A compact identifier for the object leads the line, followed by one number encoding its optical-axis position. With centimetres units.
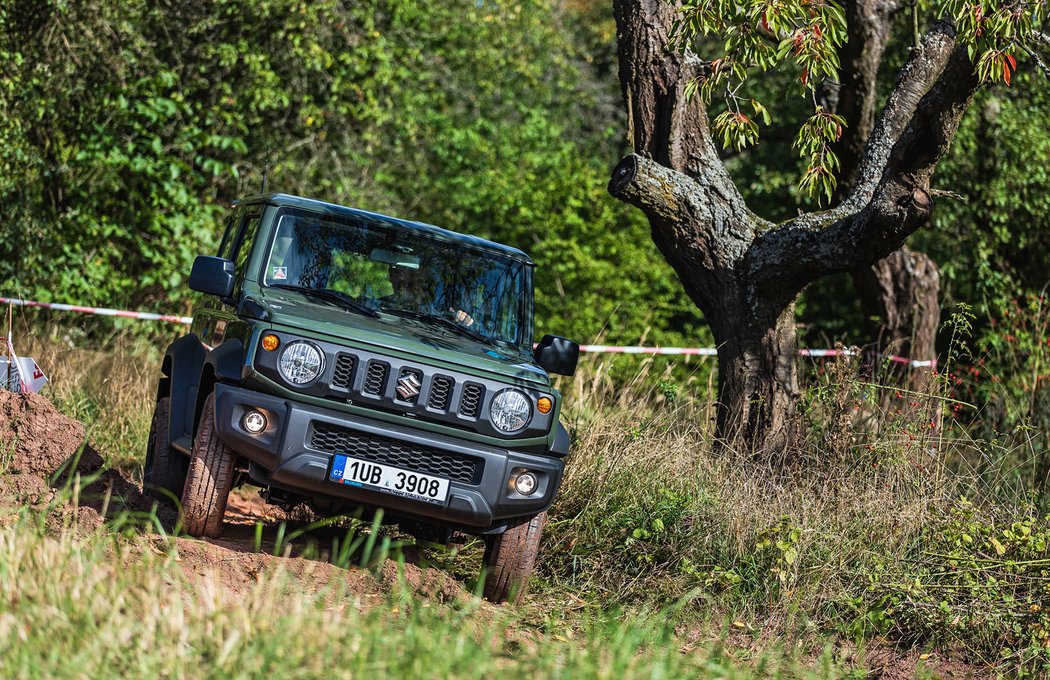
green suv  1111
